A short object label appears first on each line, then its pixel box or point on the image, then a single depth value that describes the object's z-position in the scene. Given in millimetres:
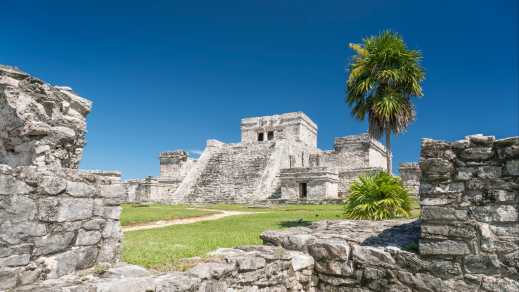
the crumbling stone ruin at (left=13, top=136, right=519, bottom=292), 3715
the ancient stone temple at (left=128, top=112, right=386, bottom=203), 24641
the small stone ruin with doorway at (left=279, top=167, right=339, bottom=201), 23500
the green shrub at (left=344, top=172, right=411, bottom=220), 9369
